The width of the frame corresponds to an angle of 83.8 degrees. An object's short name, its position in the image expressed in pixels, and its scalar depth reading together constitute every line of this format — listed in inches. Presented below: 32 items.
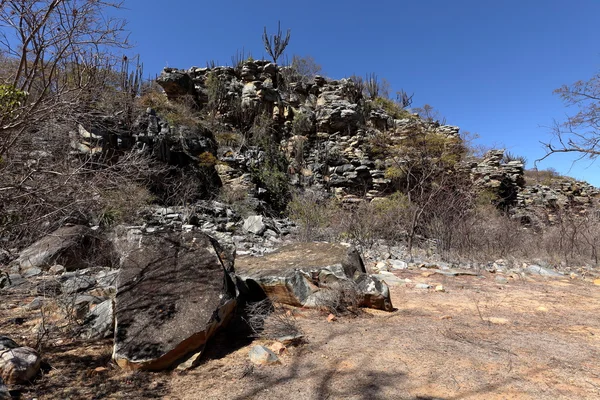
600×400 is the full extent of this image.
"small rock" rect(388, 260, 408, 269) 241.8
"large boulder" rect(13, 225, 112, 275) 208.1
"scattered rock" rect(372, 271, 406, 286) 193.8
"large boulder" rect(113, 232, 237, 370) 90.8
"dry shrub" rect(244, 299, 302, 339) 112.5
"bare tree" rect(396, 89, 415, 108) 979.3
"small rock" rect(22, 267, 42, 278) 189.3
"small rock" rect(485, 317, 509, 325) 127.6
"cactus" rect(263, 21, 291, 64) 844.6
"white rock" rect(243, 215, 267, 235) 392.8
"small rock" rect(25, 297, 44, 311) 135.3
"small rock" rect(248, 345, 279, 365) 95.3
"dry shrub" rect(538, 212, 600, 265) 283.5
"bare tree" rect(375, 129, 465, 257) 502.2
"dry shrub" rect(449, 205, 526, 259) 298.2
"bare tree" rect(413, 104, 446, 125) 804.3
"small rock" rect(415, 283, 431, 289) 184.3
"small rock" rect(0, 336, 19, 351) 86.7
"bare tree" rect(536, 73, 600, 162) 273.4
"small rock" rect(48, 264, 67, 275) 198.4
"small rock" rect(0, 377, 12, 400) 68.3
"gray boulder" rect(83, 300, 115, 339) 107.7
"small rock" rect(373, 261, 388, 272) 230.4
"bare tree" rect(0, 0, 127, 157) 95.8
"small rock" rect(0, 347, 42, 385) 78.6
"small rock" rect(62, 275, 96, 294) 138.6
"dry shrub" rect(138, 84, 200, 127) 603.8
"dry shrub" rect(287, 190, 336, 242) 346.3
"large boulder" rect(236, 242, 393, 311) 142.0
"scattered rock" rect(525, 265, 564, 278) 225.8
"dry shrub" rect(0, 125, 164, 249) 108.5
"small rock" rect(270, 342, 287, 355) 102.0
